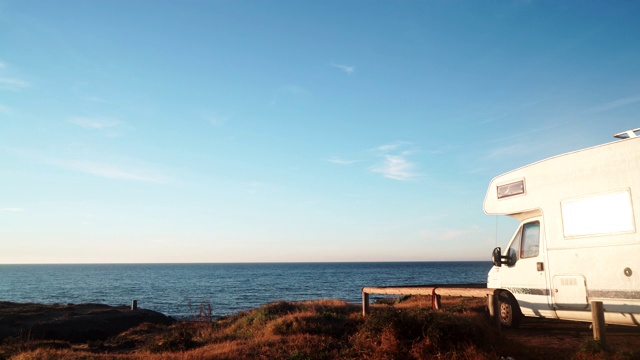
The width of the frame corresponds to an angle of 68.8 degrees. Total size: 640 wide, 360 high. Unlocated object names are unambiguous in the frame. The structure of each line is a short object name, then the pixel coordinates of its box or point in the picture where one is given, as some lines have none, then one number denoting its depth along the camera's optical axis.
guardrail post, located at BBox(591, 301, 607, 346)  8.01
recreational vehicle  8.48
